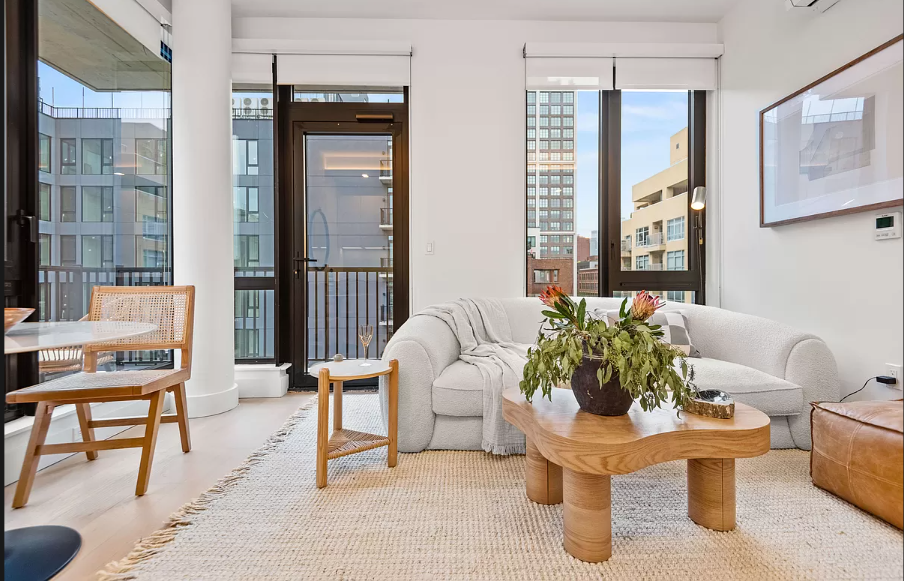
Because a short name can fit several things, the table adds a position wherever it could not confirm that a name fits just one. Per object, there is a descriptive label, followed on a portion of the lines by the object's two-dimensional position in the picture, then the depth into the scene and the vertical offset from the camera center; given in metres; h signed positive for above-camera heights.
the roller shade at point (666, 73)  3.30 +1.62
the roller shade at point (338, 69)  3.22 +1.61
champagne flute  2.35 -0.27
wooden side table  1.80 -0.57
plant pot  1.40 -0.35
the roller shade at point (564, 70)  3.29 +1.63
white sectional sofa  2.07 -0.49
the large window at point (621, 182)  3.47 +0.83
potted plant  1.31 -0.23
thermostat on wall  1.76 +0.26
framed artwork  1.60 +0.64
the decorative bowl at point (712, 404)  1.41 -0.39
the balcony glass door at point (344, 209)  3.38 +0.60
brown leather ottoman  1.39 -0.60
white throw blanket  2.05 -0.38
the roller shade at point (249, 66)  3.21 +1.62
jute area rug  1.28 -0.83
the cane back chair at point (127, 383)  1.64 -0.39
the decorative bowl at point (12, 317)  1.18 -0.09
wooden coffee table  1.24 -0.49
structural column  2.79 +0.63
